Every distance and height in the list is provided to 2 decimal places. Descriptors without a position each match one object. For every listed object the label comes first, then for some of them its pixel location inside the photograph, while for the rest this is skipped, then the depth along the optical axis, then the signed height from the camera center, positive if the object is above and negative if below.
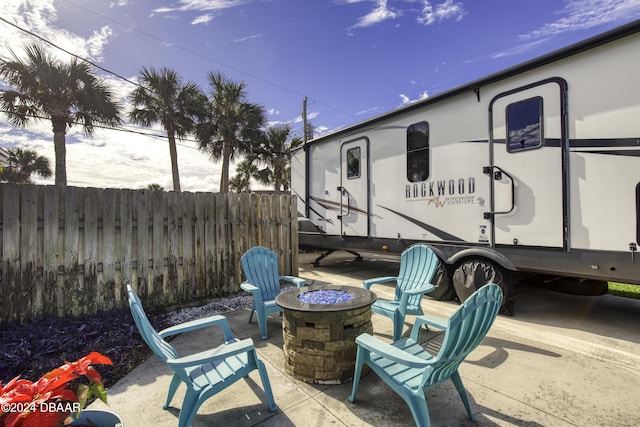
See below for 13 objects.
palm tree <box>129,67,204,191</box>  14.66 +5.76
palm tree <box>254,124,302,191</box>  17.33 +3.83
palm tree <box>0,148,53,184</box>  22.00 +4.22
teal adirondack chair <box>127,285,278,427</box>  1.79 -1.05
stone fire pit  2.38 -1.00
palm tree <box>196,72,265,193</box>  15.30 +4.97
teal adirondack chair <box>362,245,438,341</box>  3.14 -0.84
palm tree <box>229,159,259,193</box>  20.25 +2.97
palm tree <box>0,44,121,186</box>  10.45 +4.64
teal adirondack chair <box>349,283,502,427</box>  1.68 -0.87
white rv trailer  3.17 +0.59
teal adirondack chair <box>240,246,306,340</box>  3.83 -0.77
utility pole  15.16 +5.08
